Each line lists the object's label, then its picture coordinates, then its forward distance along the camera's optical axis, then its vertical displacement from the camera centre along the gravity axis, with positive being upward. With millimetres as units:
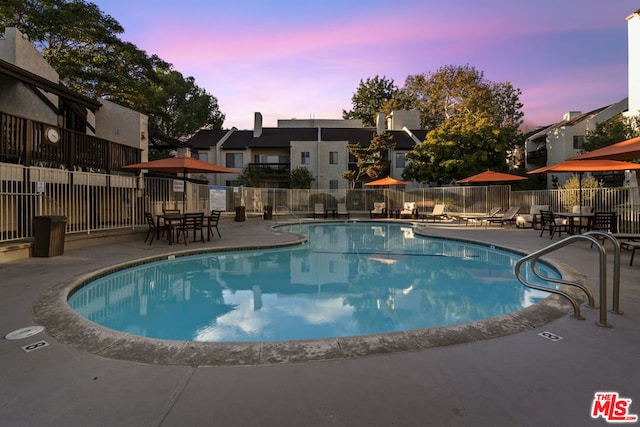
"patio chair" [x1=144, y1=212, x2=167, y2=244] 9445 -543
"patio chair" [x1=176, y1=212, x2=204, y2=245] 9406 -428
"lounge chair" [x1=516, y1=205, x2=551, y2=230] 13534 -440
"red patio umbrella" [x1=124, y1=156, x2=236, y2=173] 9562 +1275
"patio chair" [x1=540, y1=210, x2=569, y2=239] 10227 -435
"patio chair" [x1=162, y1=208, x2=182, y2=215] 11070 -91
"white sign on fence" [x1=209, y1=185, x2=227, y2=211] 14878 +480
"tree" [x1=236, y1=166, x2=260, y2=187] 28062 +2678
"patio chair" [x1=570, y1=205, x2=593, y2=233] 10133 -424
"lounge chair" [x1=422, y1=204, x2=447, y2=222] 18011 -193
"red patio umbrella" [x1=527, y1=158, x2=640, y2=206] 9539 +1249
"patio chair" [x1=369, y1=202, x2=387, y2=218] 21156 -127
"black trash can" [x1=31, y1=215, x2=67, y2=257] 7008 -592
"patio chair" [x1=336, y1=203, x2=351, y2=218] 21797 -124
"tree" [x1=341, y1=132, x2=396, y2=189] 25531 +4078
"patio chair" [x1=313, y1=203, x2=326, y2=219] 21688 -55
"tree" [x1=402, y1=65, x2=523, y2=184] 21281 +7508
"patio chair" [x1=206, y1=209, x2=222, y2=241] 10169 -345
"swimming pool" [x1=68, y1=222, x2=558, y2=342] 4391 -1509
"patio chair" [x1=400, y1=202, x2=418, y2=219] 20266 -184
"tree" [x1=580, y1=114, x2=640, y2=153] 16516 +4066
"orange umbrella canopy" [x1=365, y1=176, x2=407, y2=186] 19484 +1567
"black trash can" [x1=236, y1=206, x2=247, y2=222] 17980 -263
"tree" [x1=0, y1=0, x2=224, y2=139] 16594 +9240
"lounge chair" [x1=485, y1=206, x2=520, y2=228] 14102 -402
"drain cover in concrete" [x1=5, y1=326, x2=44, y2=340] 3051 -1199
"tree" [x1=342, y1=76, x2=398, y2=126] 45750 +16033
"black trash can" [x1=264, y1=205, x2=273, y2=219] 20023 -232
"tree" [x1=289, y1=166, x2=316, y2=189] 27562 +2559
